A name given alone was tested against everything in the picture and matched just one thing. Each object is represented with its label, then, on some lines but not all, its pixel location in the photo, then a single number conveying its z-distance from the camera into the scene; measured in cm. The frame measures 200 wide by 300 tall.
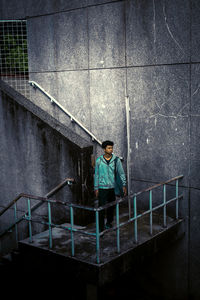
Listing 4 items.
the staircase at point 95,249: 557
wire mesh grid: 1051
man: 662
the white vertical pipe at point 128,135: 804
